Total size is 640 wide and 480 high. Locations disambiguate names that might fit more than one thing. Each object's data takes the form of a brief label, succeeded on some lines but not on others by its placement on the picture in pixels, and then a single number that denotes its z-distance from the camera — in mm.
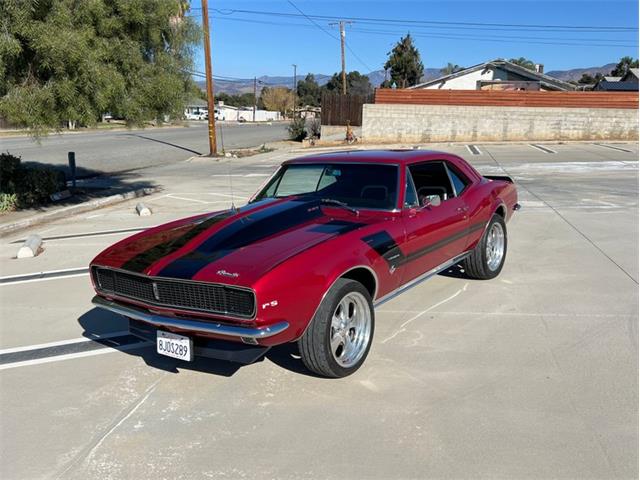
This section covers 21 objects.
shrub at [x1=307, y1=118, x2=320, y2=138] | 35234
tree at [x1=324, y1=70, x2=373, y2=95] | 118131
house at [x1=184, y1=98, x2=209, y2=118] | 118925
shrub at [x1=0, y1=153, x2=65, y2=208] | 12172
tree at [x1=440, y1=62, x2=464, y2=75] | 91150
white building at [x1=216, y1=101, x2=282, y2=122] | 107869
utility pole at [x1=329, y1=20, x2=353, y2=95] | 48397
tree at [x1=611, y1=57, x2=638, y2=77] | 79750
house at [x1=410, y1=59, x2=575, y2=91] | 42509
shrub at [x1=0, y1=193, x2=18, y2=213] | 11492
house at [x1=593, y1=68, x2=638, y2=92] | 55528
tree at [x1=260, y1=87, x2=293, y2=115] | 131575
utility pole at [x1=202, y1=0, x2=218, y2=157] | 25109
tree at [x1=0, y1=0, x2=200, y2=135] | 8820
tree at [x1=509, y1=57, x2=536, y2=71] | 106925
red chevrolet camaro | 3457
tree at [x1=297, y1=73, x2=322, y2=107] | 133400
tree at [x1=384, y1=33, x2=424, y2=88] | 53812
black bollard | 14244
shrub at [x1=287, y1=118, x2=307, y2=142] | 35488
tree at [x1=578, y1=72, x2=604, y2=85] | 88106
